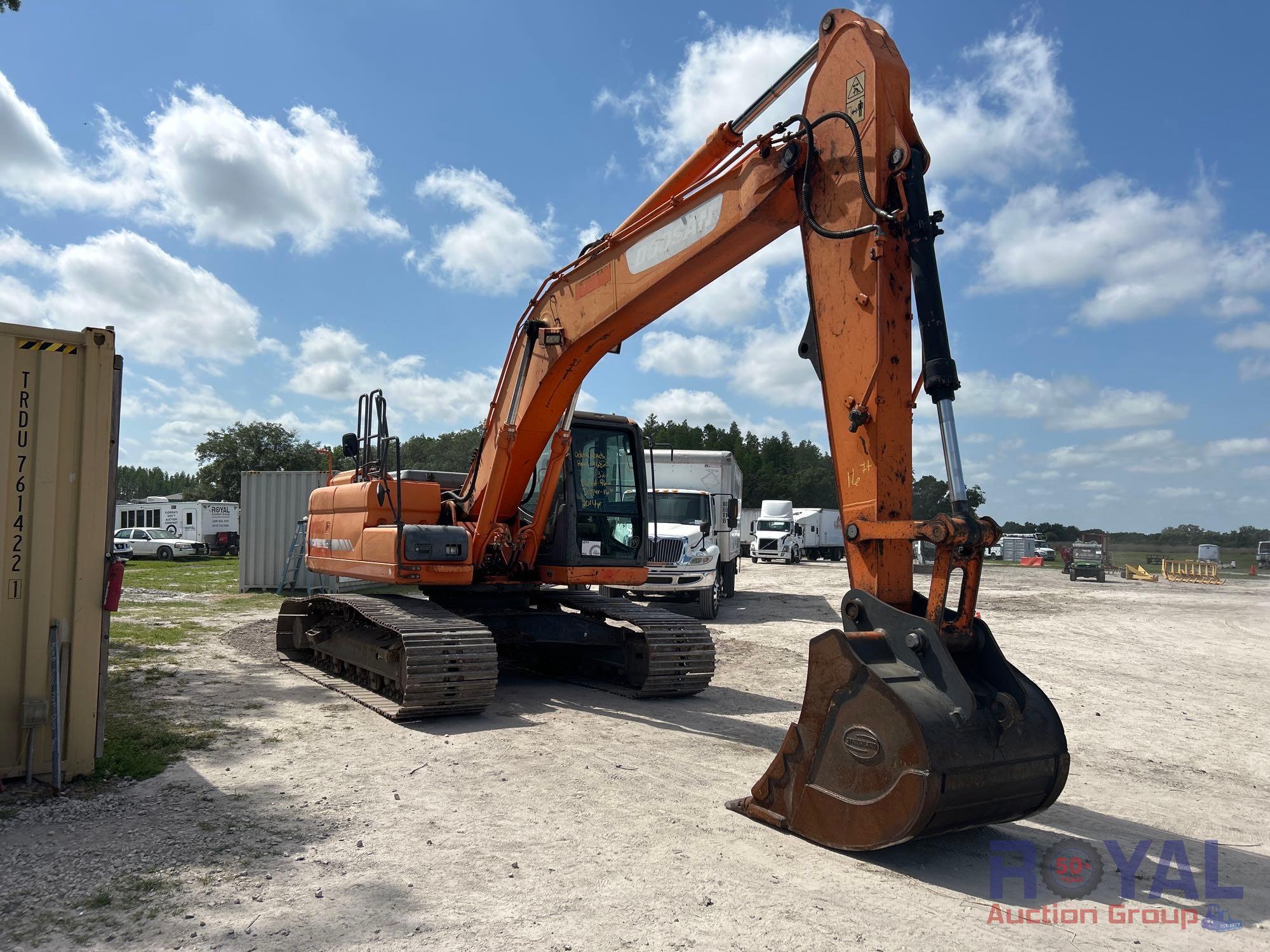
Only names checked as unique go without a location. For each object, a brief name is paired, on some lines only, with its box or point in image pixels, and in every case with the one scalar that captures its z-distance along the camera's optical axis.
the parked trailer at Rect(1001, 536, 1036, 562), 54.16
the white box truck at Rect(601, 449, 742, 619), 17.16
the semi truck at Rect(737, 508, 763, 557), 52.15
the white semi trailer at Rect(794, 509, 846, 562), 47.16
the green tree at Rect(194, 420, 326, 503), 60.44
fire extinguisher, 5.73
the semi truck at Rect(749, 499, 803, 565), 44.19
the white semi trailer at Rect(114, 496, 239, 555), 36.97
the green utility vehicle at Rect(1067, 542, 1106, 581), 35.41
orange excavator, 4.59
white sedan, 34.75
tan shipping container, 5.49
